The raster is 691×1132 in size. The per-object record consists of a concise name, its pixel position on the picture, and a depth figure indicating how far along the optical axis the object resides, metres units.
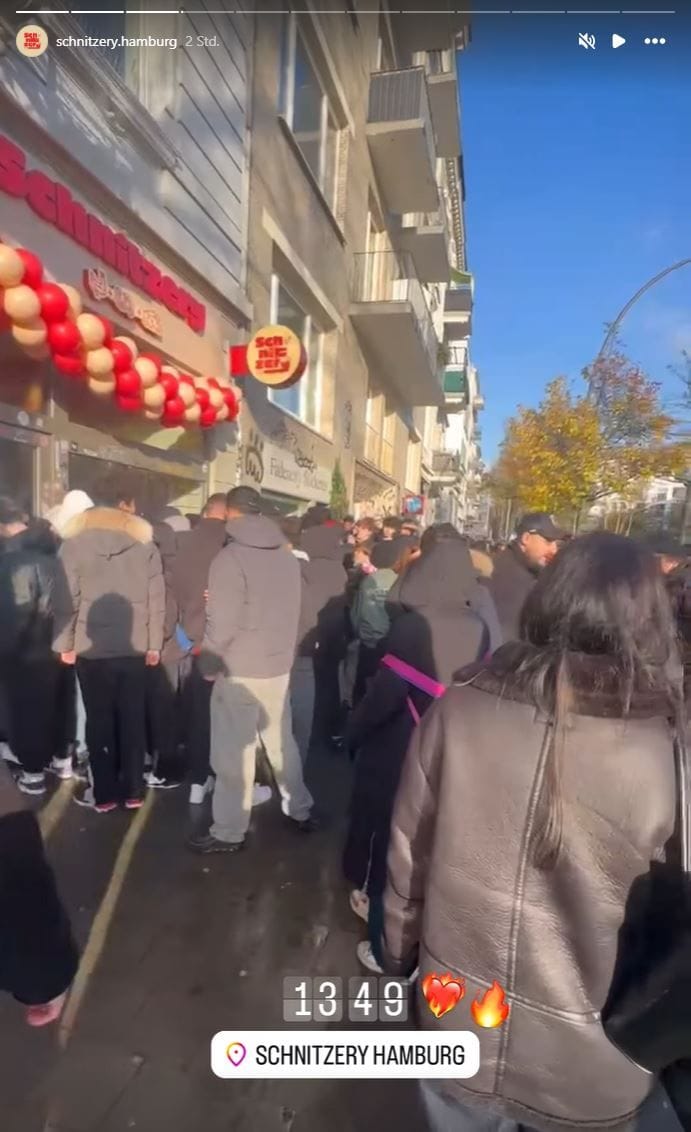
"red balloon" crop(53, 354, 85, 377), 3.83
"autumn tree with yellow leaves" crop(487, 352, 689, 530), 11.05
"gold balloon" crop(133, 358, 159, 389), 4.50
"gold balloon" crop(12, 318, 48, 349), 3.40
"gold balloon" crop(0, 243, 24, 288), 3.10
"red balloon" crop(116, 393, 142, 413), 4.55
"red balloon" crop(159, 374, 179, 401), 4.94
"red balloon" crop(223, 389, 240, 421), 6.38
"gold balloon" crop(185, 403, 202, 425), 5.51
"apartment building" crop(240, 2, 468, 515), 7.77
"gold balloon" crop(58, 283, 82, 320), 3.65
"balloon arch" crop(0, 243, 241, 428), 3.26
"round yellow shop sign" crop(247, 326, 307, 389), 6.70
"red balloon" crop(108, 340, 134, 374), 4.20
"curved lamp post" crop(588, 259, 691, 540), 7.23
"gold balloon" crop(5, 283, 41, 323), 3.22
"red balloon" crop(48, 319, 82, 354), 3.59
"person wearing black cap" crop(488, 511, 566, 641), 3.84
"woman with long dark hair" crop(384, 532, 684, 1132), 1.04
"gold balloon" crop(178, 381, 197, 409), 5.27
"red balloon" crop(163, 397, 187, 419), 5.13
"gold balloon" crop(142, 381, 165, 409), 4.73
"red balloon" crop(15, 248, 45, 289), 3.27
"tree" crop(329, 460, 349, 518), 11.71
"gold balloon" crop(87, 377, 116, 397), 4.23
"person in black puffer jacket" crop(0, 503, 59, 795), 3.23
